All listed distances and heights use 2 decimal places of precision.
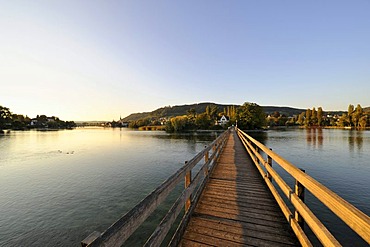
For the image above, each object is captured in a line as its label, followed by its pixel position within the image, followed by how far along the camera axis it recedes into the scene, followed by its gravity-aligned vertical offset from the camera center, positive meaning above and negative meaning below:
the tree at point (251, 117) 69.81 +1.56
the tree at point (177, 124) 72.00 -0.67
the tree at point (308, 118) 94.38 +1.13
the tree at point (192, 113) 87.22 +4.72
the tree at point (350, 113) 81.12 +2.92
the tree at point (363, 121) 73.31 -0.69
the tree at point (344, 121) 81.81 -0.63
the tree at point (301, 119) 102.76 +0.74
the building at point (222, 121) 91.00 +0.32
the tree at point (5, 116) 68.14 +3.51
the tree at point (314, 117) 94.66 +1.60
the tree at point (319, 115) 91.78 +2.52
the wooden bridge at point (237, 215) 1.45 -1.81
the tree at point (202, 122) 79.25 -0.04
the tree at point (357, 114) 76.75 +2.23
